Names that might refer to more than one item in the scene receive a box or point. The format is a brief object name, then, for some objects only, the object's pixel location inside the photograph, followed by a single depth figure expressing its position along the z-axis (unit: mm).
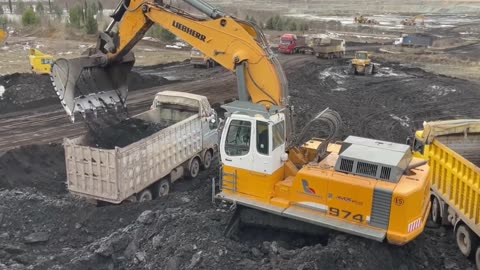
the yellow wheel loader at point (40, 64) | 28844
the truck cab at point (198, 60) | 36562
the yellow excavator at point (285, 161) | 9016
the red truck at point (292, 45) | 47031
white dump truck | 11938
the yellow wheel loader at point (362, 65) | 36062
